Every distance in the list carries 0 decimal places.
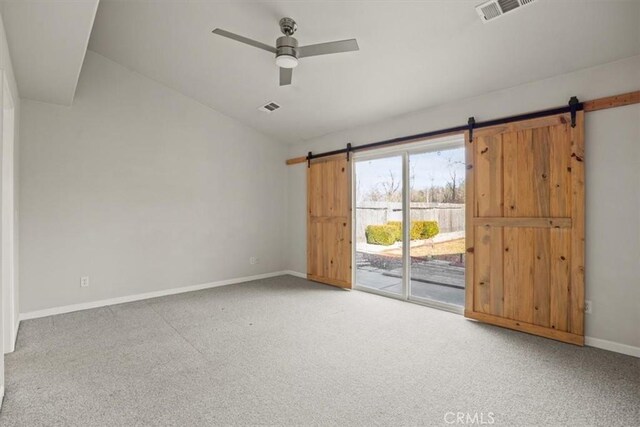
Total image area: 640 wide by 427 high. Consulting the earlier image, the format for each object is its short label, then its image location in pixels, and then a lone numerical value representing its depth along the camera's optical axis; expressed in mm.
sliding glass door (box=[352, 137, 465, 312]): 4070
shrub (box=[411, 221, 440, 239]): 4232
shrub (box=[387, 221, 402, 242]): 4578
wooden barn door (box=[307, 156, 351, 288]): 5203
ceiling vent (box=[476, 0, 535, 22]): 2428
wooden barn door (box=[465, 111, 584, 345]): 3051
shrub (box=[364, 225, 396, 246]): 4715
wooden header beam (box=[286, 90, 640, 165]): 2763
